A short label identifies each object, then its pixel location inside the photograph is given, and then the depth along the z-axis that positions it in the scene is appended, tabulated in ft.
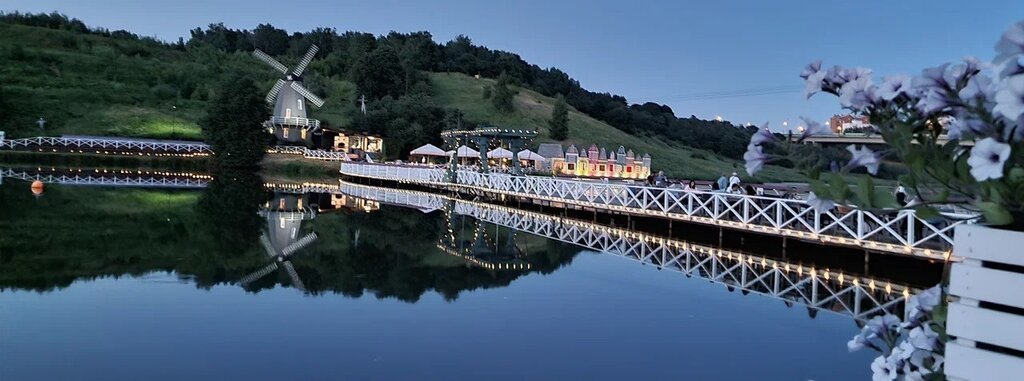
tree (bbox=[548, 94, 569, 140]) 223.71
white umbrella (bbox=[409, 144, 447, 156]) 159.00
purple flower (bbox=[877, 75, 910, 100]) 7.95
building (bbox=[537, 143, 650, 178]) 154.81
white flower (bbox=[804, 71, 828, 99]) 8.68
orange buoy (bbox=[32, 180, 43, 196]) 89.08
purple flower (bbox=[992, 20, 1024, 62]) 6.75
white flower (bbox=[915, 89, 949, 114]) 7.48
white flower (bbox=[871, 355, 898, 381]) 9.20
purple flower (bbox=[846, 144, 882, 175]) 8.56
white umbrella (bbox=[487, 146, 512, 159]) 149.72
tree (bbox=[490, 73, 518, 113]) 248.93
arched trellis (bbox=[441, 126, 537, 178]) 99.09
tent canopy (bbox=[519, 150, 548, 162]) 149.89
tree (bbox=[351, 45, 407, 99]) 259.19
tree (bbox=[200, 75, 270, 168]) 167.43
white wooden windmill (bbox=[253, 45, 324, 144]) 202.90
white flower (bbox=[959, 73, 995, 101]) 7.18
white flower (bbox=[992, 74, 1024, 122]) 6.45
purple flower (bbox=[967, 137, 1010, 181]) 6.53
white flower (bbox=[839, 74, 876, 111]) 8.08
